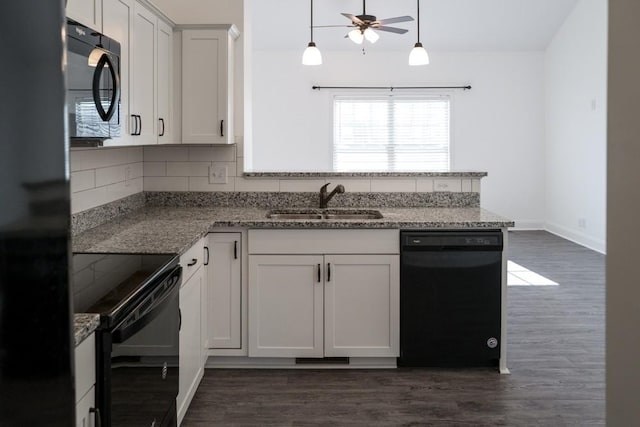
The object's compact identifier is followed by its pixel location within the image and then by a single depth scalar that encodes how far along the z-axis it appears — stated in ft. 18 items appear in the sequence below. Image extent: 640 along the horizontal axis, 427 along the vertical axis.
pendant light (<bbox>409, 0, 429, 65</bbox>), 16.85
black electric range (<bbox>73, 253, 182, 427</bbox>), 5.62
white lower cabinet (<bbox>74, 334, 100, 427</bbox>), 5.13
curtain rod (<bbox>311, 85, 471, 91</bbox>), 30.71
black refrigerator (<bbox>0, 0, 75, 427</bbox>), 1.92
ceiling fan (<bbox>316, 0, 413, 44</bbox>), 18.95
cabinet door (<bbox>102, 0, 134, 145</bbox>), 9.00
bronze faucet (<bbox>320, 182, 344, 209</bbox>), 12.96
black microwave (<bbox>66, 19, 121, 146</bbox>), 7.03
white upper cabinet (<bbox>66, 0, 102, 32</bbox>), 7.53
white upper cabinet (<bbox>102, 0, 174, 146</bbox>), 9.44
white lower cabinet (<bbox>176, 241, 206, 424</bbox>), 9.13
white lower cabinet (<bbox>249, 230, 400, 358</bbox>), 11.77
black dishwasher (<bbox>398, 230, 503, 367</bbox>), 11.62
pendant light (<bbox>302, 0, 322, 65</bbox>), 17.07
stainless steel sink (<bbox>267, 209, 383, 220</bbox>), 13.29
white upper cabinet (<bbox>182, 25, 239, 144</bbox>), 12.82
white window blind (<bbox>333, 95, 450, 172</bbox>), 31.07
